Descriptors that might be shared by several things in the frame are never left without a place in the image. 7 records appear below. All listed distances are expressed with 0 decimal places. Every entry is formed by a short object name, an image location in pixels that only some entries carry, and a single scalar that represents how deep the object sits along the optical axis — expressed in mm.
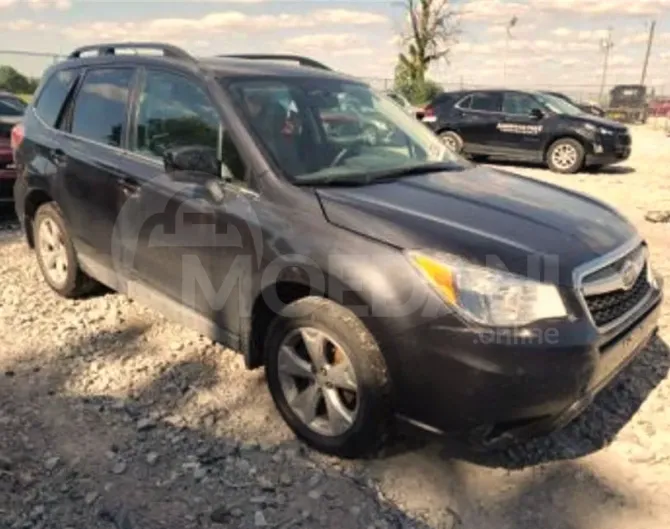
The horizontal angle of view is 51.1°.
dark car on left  7238
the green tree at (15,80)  24922
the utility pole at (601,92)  42494
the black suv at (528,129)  13297
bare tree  34719
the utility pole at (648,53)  50188
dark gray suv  2768
